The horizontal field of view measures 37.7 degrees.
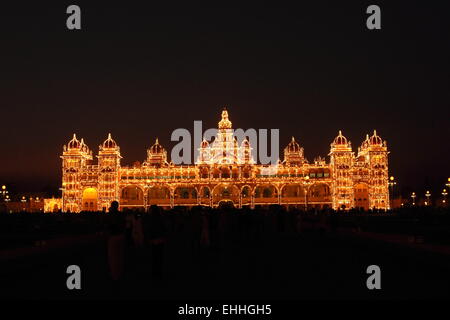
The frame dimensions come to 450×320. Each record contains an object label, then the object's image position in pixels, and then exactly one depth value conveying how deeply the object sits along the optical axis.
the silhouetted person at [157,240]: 15.70
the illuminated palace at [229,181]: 104.06
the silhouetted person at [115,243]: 15.15
